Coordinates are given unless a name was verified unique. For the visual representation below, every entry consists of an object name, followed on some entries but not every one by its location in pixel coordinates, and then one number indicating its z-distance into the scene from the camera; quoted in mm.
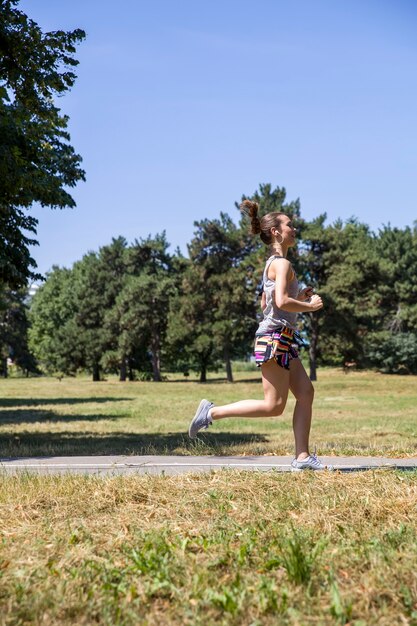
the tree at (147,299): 54688
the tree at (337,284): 44688
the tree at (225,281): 47812
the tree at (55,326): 61569
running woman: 5453
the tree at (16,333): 73338
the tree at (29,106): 10219
